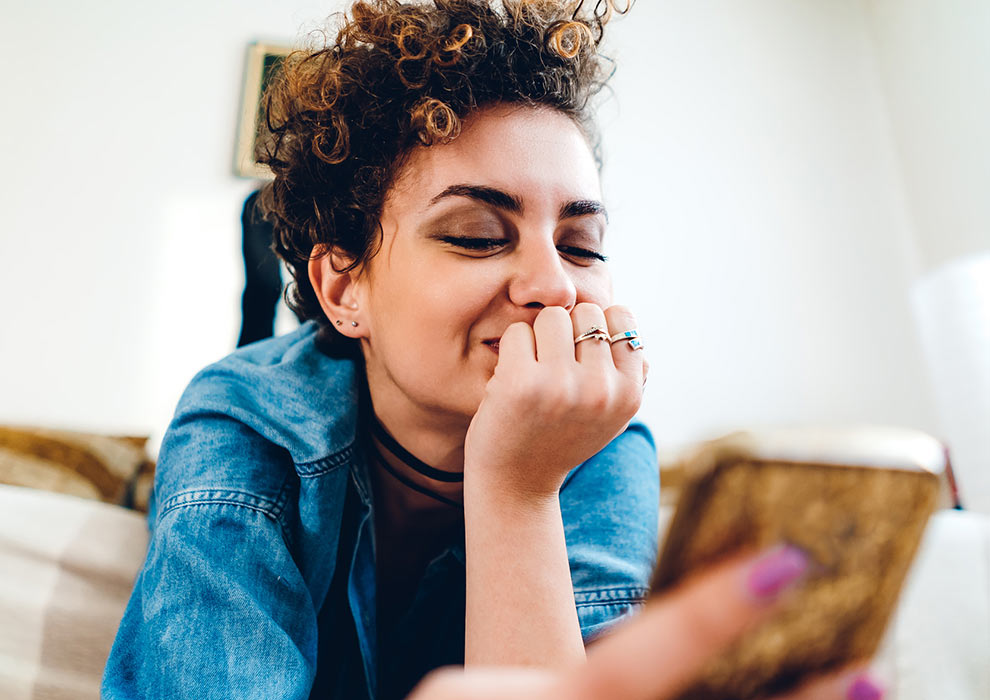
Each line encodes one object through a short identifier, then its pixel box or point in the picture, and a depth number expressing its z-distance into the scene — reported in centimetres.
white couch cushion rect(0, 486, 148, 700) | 82
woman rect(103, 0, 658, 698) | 56
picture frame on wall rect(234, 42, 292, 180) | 193
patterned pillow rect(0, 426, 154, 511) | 111
